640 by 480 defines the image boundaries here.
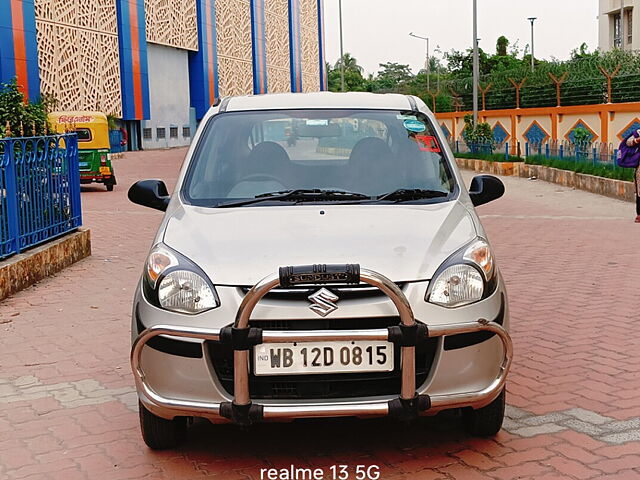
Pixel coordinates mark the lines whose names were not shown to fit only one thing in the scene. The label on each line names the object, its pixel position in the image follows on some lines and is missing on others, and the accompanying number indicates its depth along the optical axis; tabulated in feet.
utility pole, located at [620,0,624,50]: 151.98
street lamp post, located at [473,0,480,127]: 94.73
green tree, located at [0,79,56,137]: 34.32
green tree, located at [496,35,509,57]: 226.17
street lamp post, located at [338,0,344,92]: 165.12
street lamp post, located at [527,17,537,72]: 179.61
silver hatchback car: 11.42
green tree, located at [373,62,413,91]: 431.43
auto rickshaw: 67.21
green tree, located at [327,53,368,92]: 344.06
